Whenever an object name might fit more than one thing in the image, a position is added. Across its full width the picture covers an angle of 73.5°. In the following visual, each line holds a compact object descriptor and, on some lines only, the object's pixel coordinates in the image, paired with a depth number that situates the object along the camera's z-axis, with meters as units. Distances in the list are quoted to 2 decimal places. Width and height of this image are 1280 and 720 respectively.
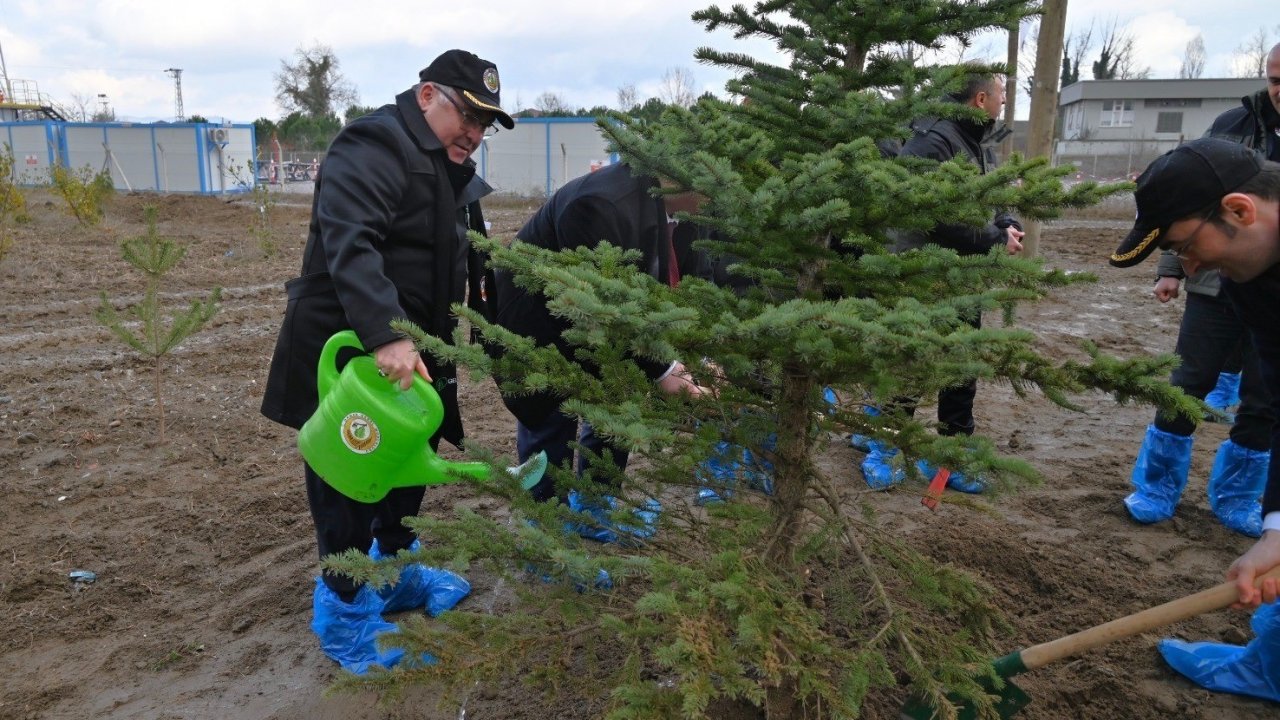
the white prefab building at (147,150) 34.22
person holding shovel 1.99
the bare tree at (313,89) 48.22
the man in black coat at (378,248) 2.56
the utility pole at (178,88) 58.91
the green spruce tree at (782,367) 1.72
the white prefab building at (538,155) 32.00
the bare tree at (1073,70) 51.56
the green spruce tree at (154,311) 4.79
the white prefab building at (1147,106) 45.12
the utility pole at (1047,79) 7.49
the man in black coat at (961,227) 3.88
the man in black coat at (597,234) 2.84
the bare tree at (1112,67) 51.97
